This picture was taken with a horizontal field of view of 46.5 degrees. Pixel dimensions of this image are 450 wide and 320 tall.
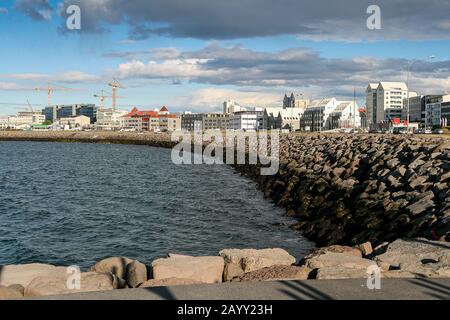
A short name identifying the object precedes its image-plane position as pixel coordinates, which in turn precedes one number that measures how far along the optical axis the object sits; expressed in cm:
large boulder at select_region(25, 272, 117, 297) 769
